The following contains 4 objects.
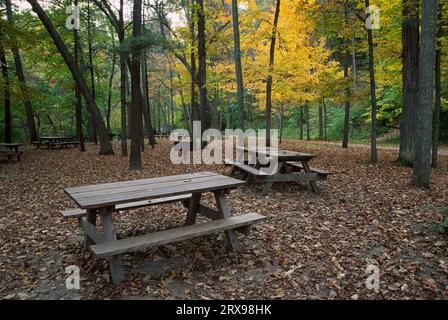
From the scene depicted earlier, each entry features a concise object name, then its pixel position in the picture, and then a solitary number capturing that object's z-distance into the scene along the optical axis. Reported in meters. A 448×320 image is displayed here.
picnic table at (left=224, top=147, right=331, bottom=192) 6.47
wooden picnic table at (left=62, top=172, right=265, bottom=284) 3.17
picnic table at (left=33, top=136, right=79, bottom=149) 16.16
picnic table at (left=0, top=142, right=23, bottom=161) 11.48
